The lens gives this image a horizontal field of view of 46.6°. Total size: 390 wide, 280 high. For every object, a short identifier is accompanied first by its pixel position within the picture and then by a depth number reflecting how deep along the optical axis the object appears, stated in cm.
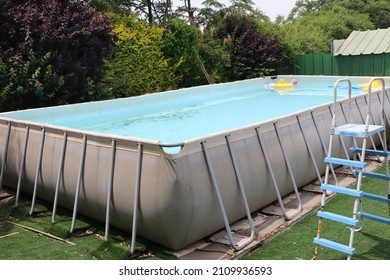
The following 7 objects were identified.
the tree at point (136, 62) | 1148
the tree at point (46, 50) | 826
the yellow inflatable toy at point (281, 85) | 1314
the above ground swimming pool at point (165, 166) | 404
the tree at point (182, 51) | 1330
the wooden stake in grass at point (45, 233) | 452
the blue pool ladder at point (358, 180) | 362
